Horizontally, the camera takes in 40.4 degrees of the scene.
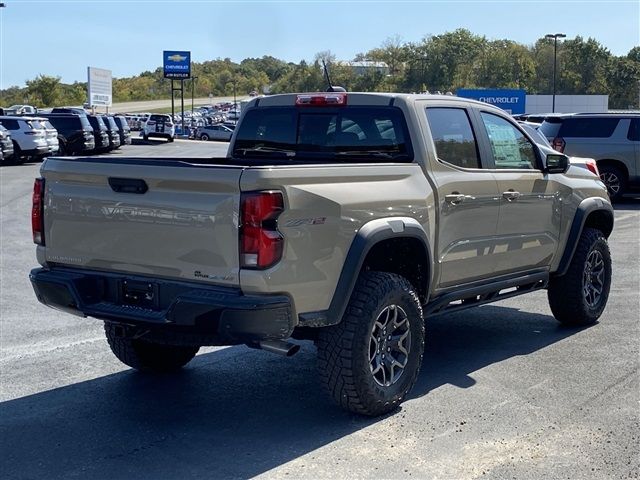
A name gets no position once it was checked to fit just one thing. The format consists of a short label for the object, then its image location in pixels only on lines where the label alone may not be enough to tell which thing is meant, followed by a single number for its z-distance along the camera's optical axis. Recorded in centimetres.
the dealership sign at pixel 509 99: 5591
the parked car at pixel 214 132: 6439
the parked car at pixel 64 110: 4988
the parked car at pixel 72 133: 3538
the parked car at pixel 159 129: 5569
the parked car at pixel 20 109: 5745
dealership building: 5609
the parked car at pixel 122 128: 4241
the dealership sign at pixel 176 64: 8044
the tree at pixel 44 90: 10781
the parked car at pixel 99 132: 3731
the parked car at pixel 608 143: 1891
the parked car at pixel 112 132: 3897
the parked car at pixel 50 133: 3172
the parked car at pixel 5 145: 2836
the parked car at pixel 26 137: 3058
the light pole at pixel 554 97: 6381
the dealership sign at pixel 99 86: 7338
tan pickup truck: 471
